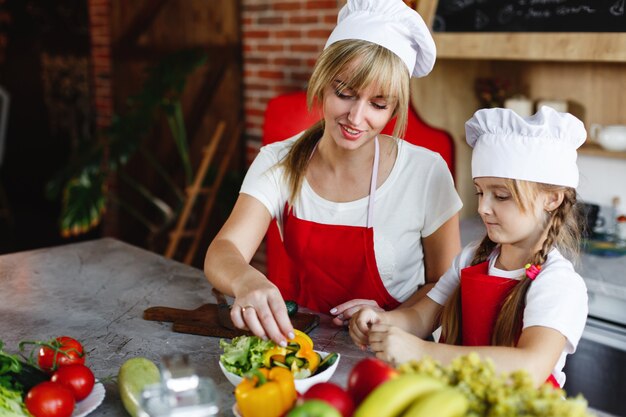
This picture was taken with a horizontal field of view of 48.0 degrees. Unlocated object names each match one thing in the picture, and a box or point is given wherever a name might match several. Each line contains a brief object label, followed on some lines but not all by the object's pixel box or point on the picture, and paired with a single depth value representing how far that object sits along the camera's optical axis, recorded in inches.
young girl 57.5
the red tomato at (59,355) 57.2
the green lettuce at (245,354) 55.4
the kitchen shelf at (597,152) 115.1
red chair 107.7
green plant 170.4
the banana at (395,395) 36.9
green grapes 37.4
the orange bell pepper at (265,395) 44.4
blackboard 101.6
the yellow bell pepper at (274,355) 54.8
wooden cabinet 105.7
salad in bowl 54.2
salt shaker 36.8
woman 73.4
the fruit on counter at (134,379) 52.1
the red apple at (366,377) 41.1
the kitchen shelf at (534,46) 100.7
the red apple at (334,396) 39.6
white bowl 52.2
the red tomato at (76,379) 52.7
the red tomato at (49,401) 49.3
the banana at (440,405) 35.8
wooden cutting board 69.5
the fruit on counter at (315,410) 36.4
